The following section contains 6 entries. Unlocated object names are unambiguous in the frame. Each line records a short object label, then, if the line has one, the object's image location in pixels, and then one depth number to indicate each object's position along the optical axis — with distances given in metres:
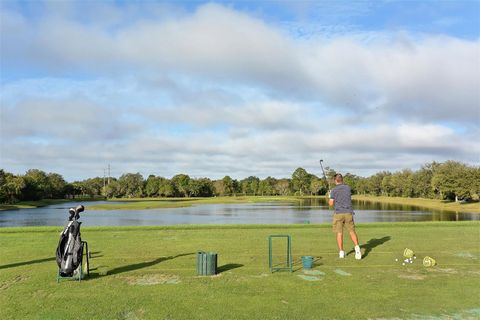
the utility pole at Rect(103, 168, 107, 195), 167.38
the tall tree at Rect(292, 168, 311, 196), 172.62
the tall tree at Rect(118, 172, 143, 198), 172.62
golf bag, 9.15
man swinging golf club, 12.07
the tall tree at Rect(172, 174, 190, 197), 168.00
